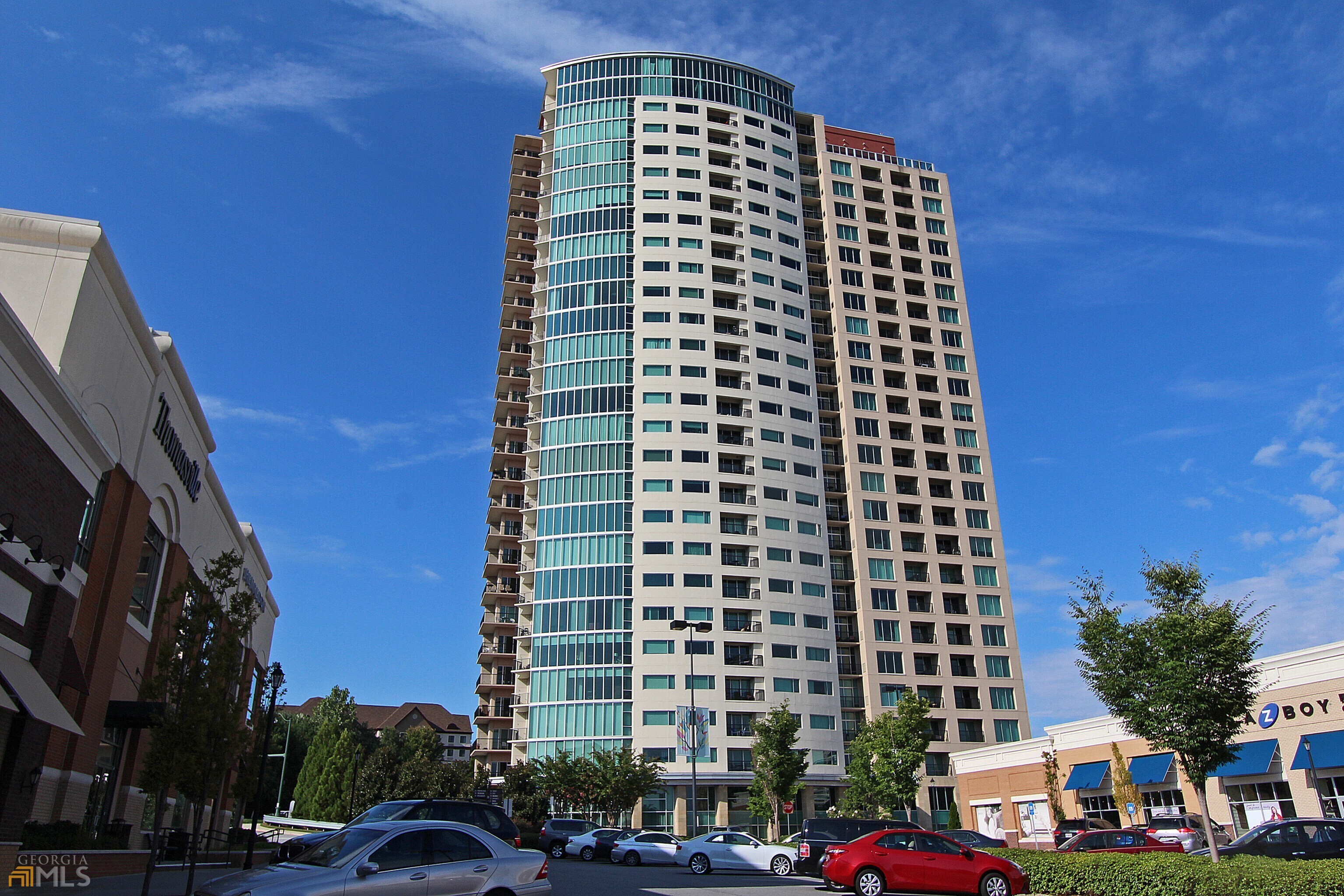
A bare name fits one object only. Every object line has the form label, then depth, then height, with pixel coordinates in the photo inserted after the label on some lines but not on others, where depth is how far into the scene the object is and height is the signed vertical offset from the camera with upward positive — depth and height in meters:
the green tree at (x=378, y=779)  74.62 +1.42
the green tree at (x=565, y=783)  59.25 +0.82
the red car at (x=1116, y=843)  26.08 -1.45
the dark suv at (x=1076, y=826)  37.91 -1.47
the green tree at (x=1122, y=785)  42.06 +0.26
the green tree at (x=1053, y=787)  47.88 +0.21
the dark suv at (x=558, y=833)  42.59 -1.71
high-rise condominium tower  69.12 +28.72
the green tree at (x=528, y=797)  62.12 -0.09
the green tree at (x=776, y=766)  54.28 +1.64
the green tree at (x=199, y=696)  18.98 +2.15
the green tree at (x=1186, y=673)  21.75 +2.78
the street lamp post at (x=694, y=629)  43.45 +8.35
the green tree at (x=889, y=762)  51.88 +1.75
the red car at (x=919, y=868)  19.38 -1.58
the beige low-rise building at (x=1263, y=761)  33.06 +1.18
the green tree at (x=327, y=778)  71.25 +1.49
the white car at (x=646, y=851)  37.56 -2.26
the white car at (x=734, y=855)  30.89 -2.06
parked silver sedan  11.20 -0.91
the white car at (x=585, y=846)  40.69 -2.22
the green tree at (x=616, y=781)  58.03 +0.87
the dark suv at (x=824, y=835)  26.95 -1.23
